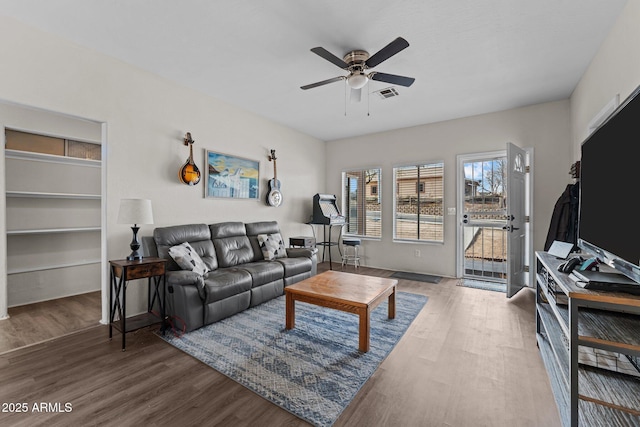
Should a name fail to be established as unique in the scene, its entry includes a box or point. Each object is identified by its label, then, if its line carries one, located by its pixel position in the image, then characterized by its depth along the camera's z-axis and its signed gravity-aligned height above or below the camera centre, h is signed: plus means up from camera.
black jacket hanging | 3.34 -0.06
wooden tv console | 1.28 -0.67
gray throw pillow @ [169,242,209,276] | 2.98 -0.50
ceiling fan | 2.70 +1.36
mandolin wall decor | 3.61 +0.54
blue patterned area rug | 1.83 -1.17
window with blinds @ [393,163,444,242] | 5.11 +0.19
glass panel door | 4.61 -0.10
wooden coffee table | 2.38 -0.76
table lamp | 2.61 -0.02
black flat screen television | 1.28 +0.12
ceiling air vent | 3.70 +1.61
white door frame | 4.24 +0.11
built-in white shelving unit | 3.39 -0.19
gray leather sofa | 2.76 -0.70
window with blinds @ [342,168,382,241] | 5.86 +0.22
